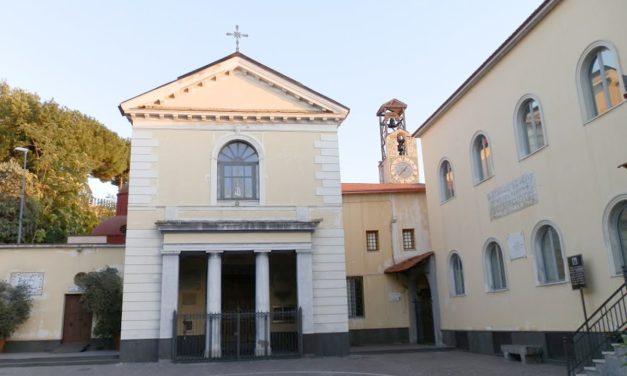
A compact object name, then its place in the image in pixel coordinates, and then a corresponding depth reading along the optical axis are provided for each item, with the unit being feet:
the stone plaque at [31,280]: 64.44
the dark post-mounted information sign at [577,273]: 39.06
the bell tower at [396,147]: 117.29
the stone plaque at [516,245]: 48.44
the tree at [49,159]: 106.01
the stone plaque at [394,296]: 75.25
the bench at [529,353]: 45.14
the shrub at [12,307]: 59.62
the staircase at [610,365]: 30.45
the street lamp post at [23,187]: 79.84
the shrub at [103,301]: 61.87
